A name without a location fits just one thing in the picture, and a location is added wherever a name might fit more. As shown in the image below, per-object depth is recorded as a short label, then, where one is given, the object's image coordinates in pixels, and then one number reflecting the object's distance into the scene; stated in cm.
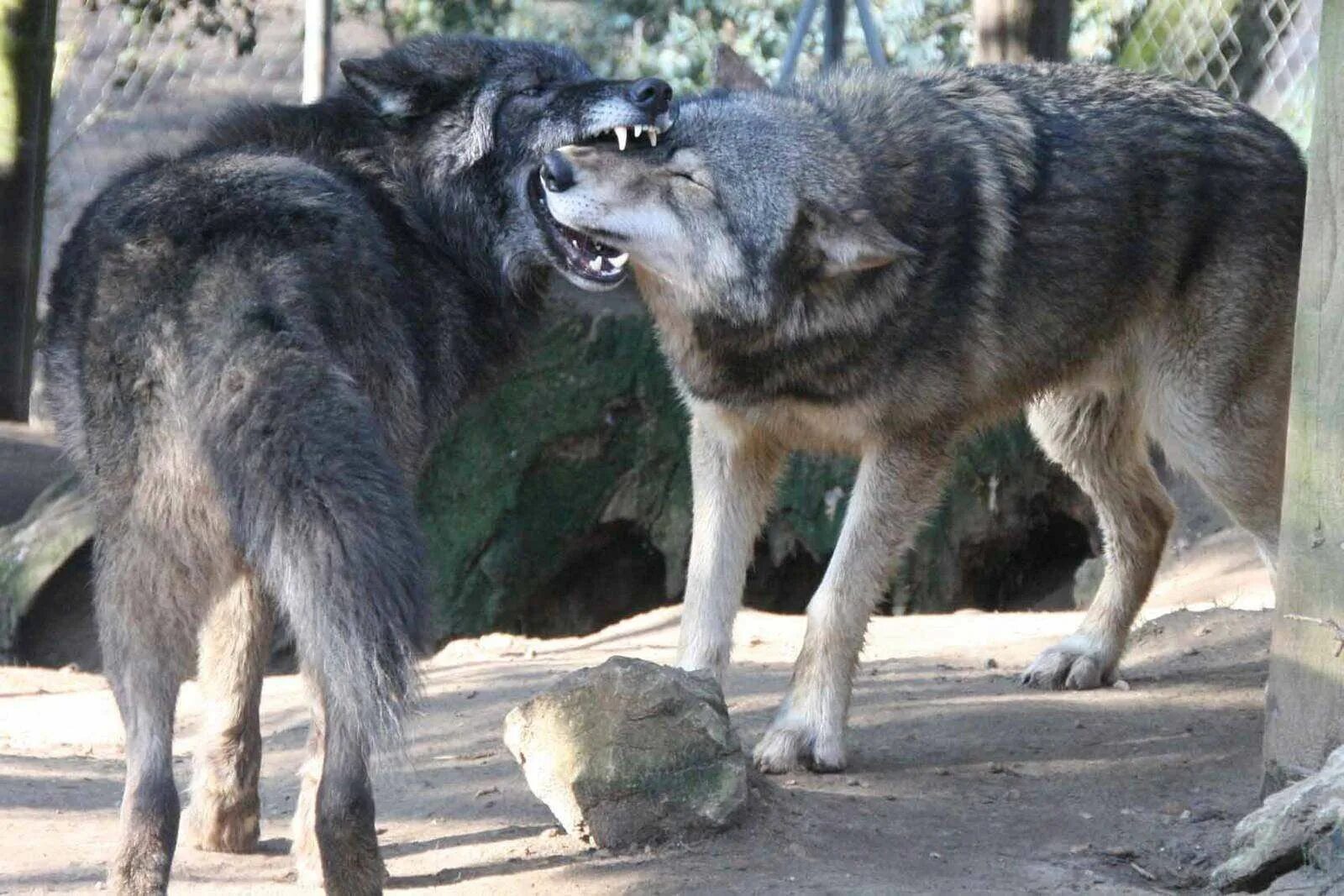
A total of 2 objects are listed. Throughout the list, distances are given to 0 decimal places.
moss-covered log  1552
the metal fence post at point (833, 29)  1576
